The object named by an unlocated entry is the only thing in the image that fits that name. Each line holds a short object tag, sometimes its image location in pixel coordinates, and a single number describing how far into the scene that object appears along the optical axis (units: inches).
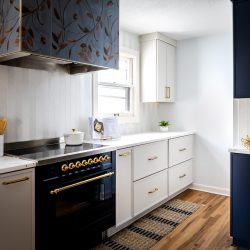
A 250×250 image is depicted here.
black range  71.1
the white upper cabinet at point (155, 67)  146.7
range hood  69.6
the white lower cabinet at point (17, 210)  61.4
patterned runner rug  92.7
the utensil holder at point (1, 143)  77.1
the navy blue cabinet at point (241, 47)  93.0
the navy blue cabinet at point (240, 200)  89.4
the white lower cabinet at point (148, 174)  100.9
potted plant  158.1
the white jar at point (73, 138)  95.0
